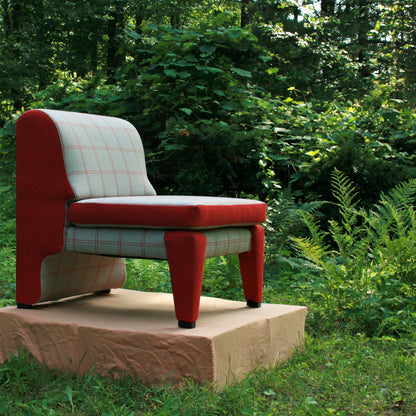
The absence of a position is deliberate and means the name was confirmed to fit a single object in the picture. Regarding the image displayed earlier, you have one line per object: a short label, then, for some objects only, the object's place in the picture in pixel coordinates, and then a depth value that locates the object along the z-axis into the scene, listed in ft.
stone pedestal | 7.84
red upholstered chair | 8.09
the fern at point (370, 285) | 10.93
